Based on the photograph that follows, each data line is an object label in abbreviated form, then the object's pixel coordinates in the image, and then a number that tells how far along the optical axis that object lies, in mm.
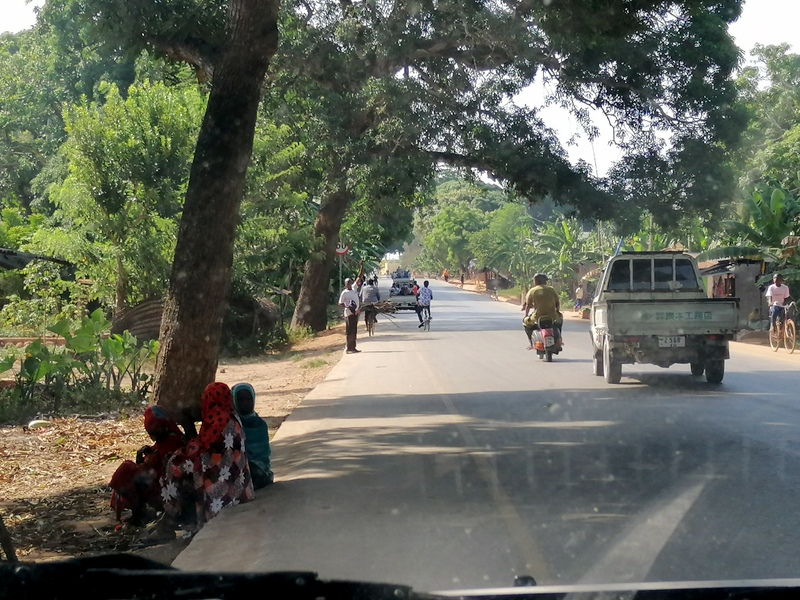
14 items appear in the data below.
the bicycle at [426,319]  33969
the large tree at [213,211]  10727
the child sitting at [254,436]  8141
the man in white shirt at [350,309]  23719
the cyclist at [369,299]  32406
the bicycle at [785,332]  23422
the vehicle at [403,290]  48362
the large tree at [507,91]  24094
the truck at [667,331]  14867
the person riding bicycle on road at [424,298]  33594
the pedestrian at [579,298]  48409
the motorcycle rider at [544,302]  20156
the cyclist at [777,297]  24000
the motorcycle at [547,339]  20156
